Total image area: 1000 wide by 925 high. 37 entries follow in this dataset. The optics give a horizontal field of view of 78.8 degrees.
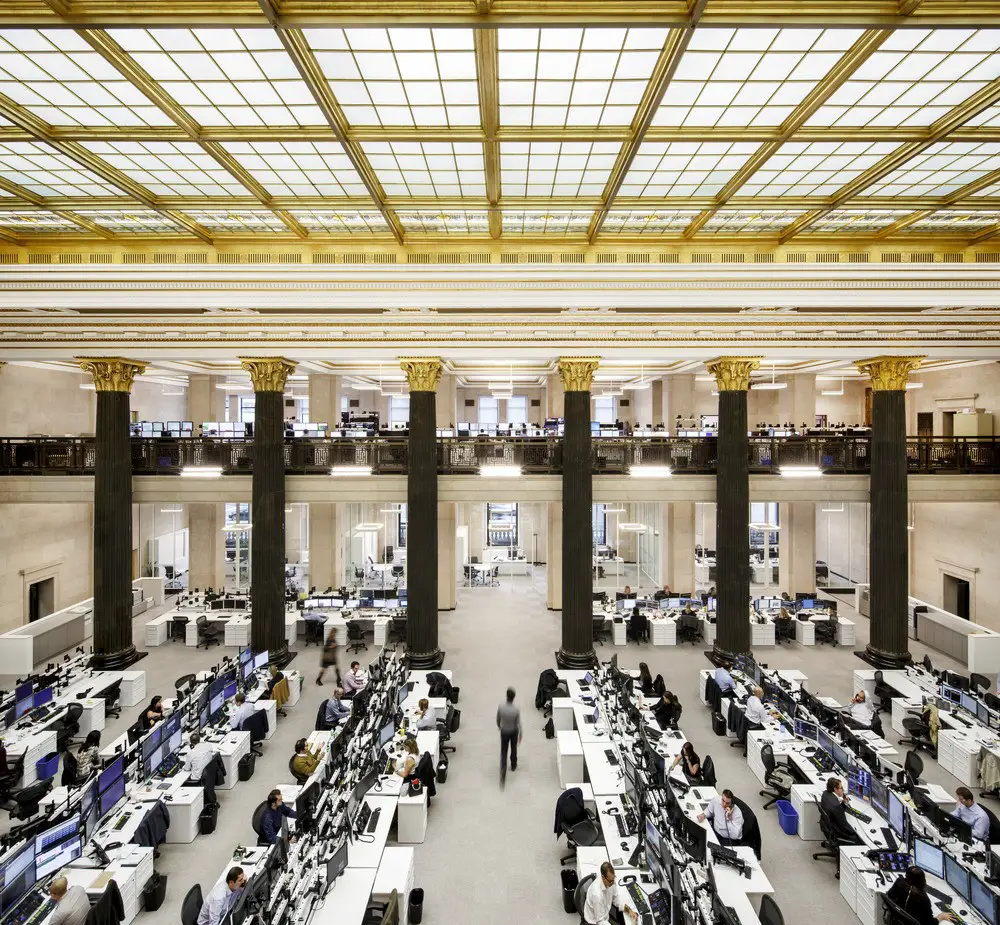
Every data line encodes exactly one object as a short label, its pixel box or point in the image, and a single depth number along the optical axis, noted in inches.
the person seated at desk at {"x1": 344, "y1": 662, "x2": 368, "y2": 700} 483.8
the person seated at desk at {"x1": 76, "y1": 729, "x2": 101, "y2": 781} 360.2
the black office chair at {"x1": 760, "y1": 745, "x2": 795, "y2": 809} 371.6
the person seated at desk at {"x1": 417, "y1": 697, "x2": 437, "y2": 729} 418.6
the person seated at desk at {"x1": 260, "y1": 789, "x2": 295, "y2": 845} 302.4
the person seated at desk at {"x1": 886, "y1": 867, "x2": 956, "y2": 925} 237.8
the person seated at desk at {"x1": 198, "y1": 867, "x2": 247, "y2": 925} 241.1
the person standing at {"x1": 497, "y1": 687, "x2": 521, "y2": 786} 398.0
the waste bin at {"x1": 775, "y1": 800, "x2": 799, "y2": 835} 337.4
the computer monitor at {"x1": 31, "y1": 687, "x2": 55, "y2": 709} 448.0
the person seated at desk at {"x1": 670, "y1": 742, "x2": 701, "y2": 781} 357.1
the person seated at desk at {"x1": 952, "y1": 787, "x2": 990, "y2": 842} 291.9
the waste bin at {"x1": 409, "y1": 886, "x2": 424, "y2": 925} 269.1
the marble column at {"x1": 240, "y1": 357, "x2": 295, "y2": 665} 564.7
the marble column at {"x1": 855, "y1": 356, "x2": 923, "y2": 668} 557.9
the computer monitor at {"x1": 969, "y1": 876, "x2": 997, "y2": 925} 231.6
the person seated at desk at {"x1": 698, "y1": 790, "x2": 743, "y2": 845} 302.4
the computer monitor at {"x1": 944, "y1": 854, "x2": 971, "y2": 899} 246.4
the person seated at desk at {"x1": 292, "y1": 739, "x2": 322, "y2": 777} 362.9
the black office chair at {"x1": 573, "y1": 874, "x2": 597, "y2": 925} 255.6
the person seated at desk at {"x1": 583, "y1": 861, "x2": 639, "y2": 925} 242.7
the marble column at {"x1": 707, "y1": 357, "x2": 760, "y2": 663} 561.6
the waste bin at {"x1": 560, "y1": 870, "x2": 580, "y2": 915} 281.1
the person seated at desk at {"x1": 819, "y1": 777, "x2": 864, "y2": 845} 300.2
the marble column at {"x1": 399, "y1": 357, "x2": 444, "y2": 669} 552.4
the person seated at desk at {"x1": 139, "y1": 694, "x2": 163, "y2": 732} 396.8
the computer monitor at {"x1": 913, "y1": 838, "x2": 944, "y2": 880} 258.5
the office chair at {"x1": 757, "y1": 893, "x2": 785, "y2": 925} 229.3
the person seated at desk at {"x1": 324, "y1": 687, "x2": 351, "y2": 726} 446.6
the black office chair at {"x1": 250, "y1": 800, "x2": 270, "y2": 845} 303.6
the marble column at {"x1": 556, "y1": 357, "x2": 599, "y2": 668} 558.3
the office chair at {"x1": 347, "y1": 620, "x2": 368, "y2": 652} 657.0
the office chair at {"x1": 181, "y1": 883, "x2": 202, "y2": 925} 241.9
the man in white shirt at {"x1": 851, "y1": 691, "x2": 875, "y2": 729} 423.2
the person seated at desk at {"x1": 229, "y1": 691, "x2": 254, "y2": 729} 428.3
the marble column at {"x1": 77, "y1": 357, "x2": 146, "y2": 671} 569.9
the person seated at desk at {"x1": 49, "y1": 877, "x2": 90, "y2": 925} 234.1
